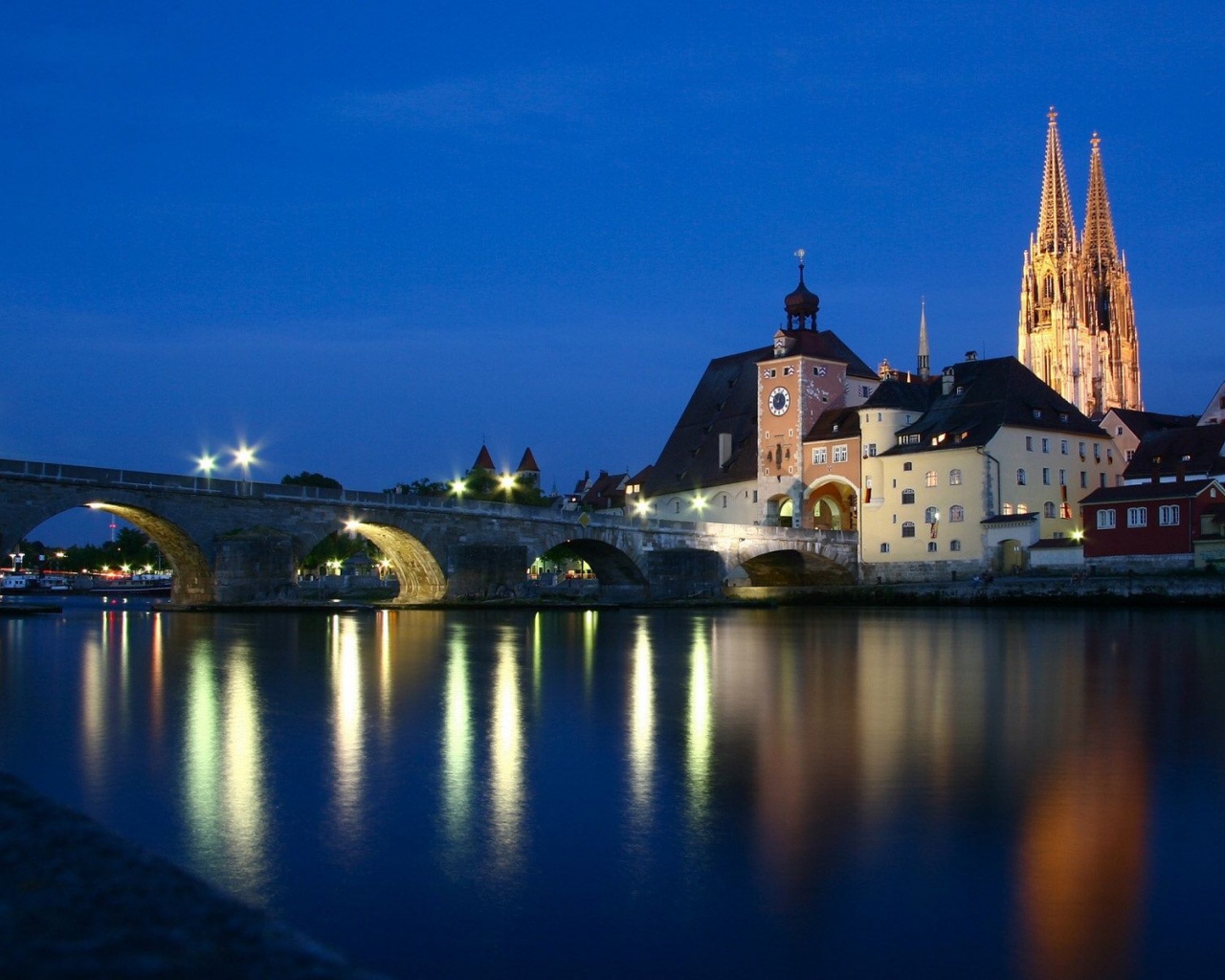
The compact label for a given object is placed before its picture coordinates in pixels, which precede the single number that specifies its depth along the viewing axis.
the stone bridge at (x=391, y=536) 45.22
